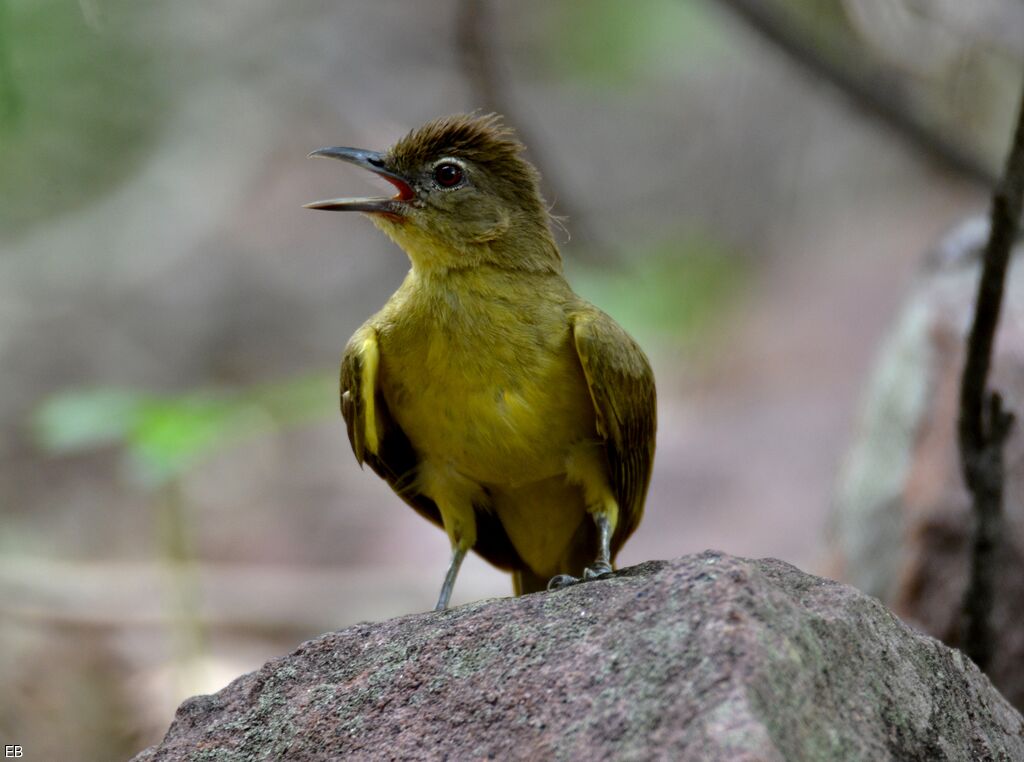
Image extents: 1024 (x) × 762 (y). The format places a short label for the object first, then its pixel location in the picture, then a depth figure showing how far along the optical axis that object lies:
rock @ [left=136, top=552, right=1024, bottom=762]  5.23
